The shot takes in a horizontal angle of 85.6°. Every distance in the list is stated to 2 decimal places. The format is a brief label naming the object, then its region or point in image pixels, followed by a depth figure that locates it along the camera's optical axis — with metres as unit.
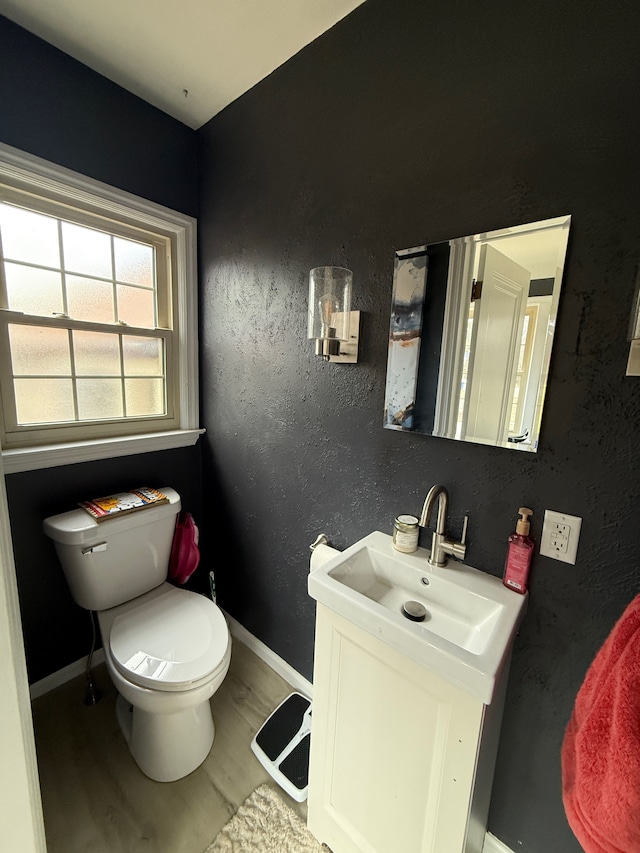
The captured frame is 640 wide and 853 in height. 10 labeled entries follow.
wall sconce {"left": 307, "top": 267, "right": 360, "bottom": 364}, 1.16
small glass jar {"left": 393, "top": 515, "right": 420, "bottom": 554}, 1.07
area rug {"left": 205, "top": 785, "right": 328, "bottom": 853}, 1.06
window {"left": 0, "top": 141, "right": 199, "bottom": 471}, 1.32
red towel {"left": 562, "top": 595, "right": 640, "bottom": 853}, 0.49
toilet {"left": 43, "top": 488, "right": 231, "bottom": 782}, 1.12
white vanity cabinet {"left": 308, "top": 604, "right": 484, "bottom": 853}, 0.74
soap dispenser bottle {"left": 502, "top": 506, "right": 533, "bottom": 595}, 0.89
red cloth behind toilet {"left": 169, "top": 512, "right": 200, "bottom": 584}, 1.69
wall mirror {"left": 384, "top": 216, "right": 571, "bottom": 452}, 0.85
